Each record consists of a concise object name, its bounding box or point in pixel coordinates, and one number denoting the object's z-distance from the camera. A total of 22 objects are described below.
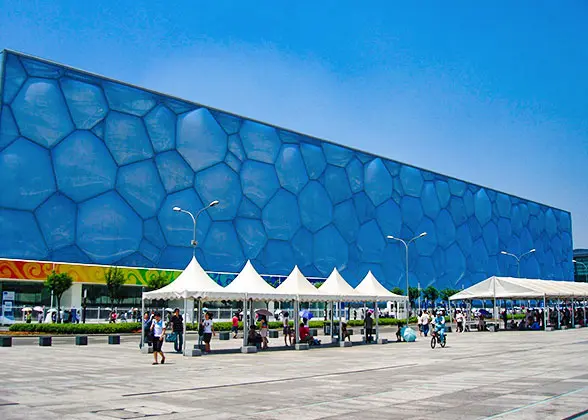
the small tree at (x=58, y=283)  35.22
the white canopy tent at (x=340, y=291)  26.12
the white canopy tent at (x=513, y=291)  38.69
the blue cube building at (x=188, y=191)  40.72
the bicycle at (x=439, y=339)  24.90
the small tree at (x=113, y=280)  39.03
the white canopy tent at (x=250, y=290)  22.67
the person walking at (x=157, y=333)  17.20
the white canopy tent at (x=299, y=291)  24.50
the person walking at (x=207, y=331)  21.84
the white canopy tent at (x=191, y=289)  21.14
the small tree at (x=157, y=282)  39.94
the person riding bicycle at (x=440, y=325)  25.03
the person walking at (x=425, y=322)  33.59
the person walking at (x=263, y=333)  24.20
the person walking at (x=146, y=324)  21.64
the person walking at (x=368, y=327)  28.52
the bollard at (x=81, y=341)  25.70
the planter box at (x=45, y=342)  24.38
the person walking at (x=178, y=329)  21.20
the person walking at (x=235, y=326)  32.68
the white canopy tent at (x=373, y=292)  27.71
